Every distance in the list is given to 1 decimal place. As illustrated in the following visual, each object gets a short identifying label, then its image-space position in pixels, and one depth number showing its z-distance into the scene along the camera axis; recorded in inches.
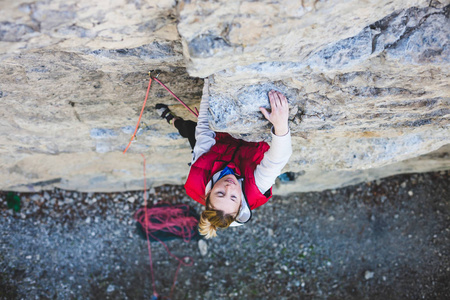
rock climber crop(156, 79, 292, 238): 92.9
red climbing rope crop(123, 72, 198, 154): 96.8
